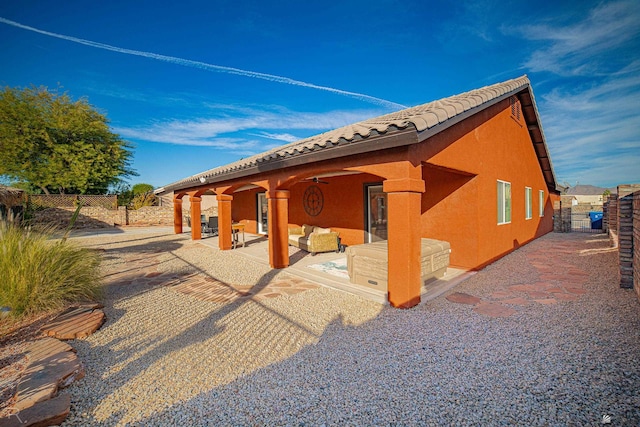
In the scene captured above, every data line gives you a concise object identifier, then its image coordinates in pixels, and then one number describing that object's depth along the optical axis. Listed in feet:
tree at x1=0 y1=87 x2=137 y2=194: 73.67
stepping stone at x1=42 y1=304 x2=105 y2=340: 12.07
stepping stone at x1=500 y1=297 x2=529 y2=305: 15.49
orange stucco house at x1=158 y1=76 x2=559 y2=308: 14.48
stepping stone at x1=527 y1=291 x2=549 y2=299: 16.53
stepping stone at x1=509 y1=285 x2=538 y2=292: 17.79
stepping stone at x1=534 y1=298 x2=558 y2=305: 15.44
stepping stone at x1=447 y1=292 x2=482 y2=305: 15.74
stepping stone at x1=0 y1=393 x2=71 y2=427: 6.97
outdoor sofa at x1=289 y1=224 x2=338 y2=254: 28.81
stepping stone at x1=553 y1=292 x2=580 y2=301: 15.87
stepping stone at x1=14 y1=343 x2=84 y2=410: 7.93
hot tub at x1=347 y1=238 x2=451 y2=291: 17.11
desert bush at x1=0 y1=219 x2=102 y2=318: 13.58
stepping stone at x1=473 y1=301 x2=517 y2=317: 14.02
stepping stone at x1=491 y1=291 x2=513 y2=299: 16.65
